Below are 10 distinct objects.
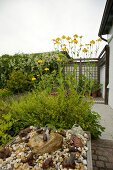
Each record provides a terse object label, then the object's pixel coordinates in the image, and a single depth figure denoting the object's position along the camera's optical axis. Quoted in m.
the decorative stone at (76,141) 1.22
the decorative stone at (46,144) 1.14
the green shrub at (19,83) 5.47
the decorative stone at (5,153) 1.12
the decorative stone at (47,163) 1.00
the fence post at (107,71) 3.93
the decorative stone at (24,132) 1.39
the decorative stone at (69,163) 1.01
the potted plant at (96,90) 5.26
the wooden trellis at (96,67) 5.48
